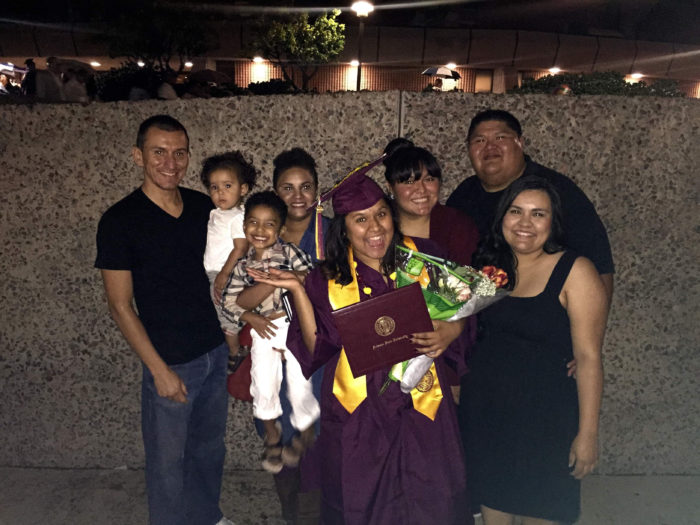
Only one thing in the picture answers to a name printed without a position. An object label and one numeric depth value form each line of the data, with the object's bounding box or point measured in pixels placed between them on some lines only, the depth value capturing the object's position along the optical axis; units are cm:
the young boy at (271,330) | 250
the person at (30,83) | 622
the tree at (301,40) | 1617
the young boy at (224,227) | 265
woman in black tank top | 207
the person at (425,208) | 231
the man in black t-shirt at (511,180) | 252
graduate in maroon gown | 202
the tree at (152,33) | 1373
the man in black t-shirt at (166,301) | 237
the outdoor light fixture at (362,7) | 1166
